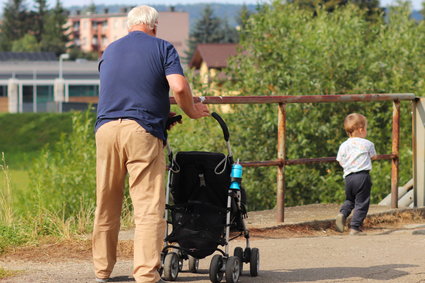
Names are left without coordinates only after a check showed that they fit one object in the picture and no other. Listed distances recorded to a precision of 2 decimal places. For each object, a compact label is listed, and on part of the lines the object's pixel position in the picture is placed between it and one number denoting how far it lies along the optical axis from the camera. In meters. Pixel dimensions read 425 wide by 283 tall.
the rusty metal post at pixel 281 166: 17.41
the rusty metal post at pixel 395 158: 19.56
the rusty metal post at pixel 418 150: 19.69
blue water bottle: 12.21
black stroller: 12.19
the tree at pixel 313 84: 35.87
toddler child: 17.14
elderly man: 11.44
